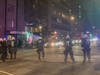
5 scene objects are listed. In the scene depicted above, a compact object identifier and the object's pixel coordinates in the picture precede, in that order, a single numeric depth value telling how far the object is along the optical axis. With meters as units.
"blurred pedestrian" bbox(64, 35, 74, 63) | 6.28
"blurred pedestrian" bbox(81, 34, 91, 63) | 6.39
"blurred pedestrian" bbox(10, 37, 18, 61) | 7.07
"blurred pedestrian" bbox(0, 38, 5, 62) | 6.89
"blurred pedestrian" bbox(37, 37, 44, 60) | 6.96
